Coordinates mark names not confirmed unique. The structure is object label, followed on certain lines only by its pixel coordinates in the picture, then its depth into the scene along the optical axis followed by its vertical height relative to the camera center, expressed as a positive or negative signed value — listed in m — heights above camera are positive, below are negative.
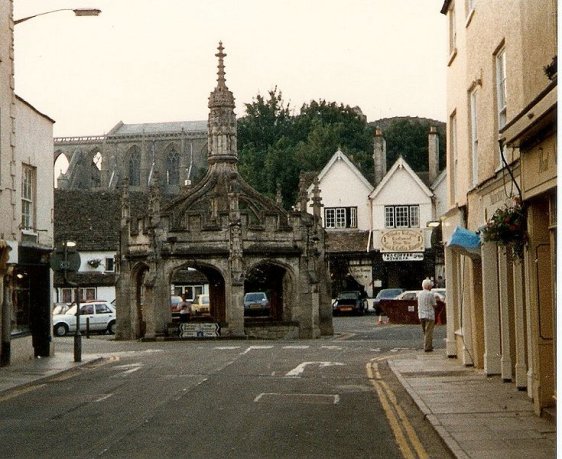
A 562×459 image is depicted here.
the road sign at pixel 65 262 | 26.66 +1.01
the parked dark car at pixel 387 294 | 62.40 +0.03
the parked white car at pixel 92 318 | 50.25 -0.90
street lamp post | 26.69 -0.94
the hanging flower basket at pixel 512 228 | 14.88 +0.94
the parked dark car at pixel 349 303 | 64.88 -0.51
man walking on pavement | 27.92 -0.50
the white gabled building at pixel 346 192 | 69.75 +7.06
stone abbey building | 128.25 +18.38
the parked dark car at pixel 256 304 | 53.72 -0.40
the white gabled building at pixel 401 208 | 67.94 +5.74
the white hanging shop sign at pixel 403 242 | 68.00 +3.46
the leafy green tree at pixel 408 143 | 89.88 +13.35
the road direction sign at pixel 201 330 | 41.22 -1.29
